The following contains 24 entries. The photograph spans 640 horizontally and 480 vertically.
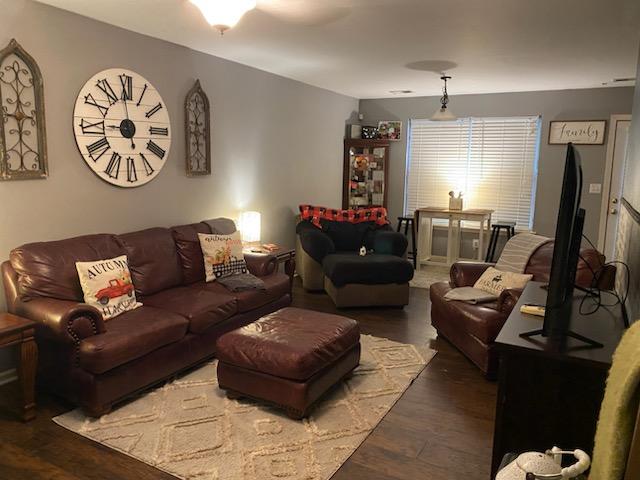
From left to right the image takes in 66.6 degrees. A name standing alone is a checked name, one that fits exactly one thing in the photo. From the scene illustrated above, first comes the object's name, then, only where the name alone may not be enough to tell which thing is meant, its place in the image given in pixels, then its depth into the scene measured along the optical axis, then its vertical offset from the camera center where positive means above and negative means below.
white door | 5.84 +0.04
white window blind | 6.45 +0.21
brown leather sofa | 2.66 -0.92
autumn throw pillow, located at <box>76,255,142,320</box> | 2.97 -0.74
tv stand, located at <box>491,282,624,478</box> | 1.79 -0.79
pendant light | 5.68 +0.73
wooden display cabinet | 7.01 +0.03
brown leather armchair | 3.25 -0.93
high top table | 6.25 -0.66
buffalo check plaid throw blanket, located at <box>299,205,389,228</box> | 5.54 -0.46
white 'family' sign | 5.93 +0.62
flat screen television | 1.85 -0.27
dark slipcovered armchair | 4.69 -0.86
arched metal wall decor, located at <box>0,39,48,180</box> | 2.88 +0.29
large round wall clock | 3.39 +0.30
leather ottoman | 2.69 -1.06
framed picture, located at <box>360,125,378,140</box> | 7.09 +0.63
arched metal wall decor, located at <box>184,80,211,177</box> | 4.23 +0.35
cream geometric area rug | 2.33 -1.38
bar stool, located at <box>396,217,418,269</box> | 6.78 -0.76
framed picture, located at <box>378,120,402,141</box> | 7.08 +0.67
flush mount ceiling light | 2.59 +0.86
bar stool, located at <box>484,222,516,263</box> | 6.32 -0.69
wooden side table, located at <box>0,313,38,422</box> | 2.55 -1.00
